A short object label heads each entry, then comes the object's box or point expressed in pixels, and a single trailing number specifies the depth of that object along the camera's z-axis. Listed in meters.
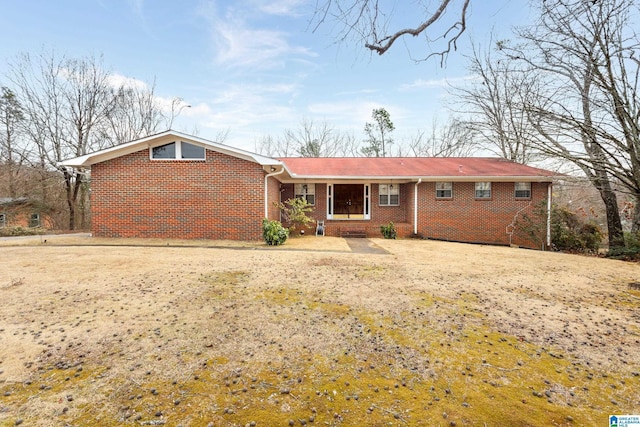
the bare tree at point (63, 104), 18.73
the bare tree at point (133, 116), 22.19
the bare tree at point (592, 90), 7.02
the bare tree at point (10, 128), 19.02
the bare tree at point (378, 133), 28.19
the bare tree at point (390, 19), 3.45
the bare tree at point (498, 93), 8.35
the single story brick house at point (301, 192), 11.07
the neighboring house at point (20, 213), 18.81
